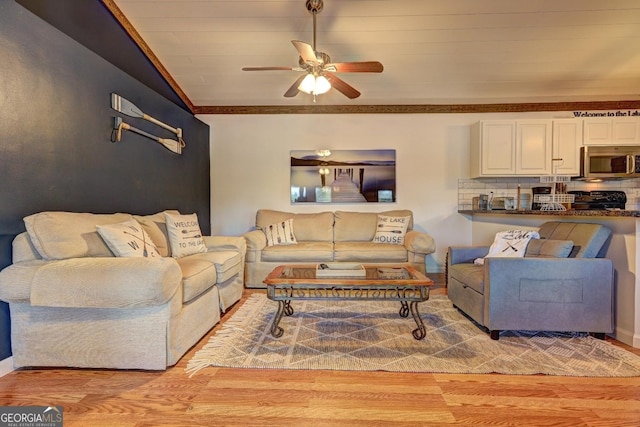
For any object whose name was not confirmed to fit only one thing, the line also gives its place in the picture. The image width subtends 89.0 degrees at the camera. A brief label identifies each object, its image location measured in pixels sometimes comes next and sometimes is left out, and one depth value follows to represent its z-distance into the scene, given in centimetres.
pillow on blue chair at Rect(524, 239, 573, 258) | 236
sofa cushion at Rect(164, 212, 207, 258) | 293
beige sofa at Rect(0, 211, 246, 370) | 175
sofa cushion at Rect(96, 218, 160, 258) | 215
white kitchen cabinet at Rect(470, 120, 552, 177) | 427
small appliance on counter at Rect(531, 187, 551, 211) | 447
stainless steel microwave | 416
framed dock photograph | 477
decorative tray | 230
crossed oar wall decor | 276
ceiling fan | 256
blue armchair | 225
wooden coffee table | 217
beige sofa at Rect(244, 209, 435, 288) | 375
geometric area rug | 193
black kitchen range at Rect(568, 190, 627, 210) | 439
